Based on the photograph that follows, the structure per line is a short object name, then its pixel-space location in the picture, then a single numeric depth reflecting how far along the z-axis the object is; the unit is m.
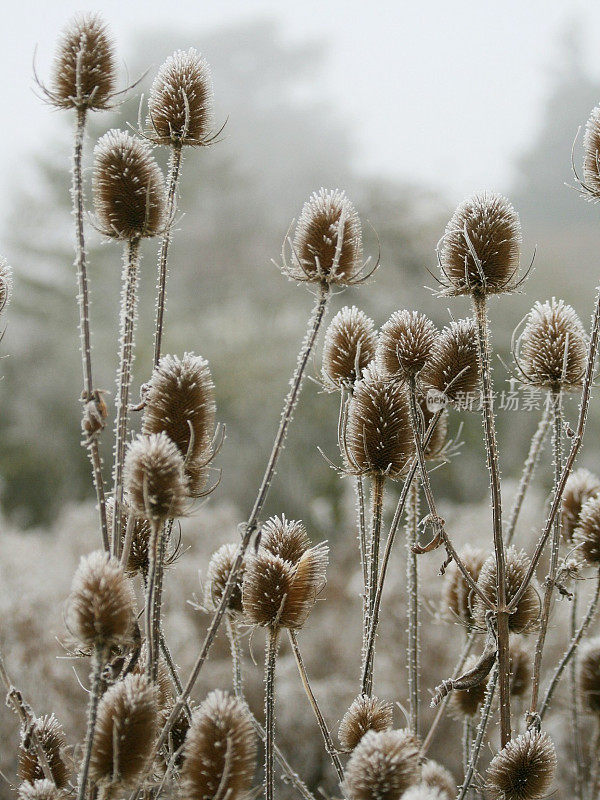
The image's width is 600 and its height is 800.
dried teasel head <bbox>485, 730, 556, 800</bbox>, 1.64
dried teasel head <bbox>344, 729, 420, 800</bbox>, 1.53
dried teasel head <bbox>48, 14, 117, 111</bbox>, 1.62
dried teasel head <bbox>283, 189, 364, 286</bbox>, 1.63
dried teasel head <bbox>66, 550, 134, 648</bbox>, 1.53
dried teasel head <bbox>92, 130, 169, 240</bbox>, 1.62
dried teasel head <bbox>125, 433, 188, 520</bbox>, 1.54
